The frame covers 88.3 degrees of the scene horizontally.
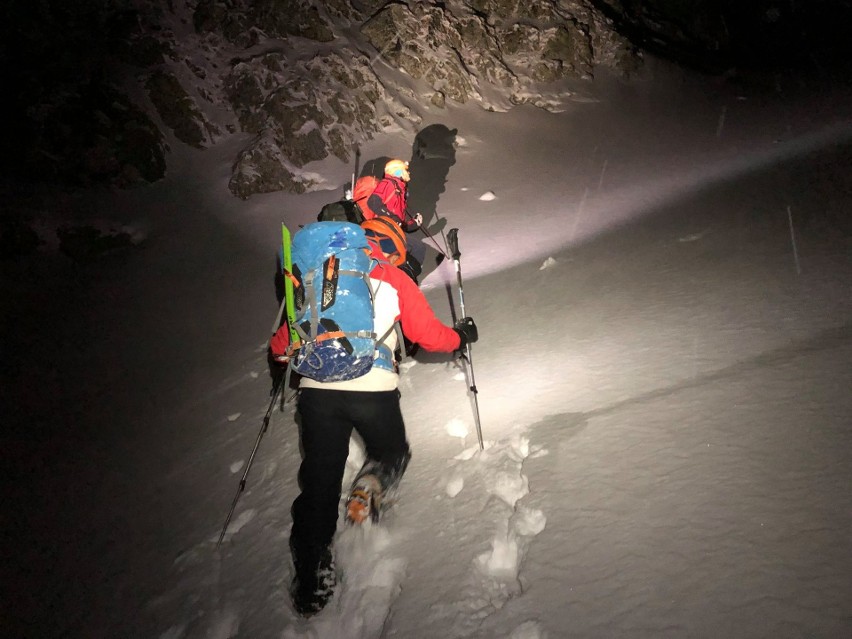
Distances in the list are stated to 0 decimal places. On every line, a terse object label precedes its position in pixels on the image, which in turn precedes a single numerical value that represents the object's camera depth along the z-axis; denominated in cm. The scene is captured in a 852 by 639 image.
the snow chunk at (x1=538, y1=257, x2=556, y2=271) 684
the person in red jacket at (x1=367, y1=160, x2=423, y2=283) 491
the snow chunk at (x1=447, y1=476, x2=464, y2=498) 311
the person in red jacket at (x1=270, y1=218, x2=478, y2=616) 279
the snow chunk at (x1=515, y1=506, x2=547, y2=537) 252
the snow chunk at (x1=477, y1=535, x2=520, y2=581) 240
